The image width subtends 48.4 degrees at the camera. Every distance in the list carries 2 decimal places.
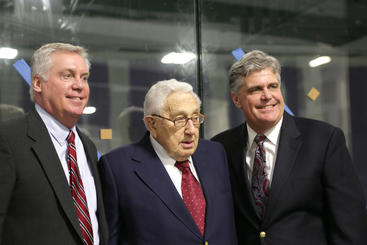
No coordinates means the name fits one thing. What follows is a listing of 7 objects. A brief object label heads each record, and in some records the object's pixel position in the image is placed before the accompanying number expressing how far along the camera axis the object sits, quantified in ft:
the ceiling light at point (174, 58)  13.12
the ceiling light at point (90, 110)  12.44
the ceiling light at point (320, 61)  14.24
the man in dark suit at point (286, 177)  6.65
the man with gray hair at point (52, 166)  5.56
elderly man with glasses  6.14
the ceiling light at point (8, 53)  11.99
